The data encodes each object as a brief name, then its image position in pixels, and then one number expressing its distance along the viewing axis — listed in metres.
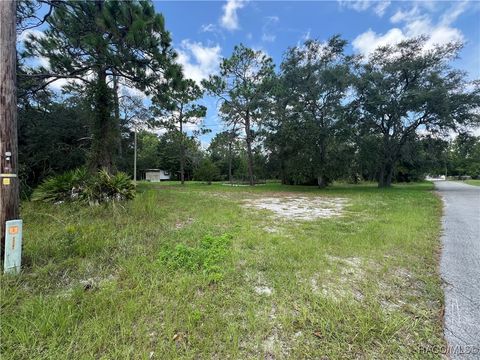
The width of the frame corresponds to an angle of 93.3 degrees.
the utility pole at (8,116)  2.28
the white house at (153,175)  37.92
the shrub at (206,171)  24.63
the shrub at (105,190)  5.64
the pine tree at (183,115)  17.56
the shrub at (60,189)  5.70
